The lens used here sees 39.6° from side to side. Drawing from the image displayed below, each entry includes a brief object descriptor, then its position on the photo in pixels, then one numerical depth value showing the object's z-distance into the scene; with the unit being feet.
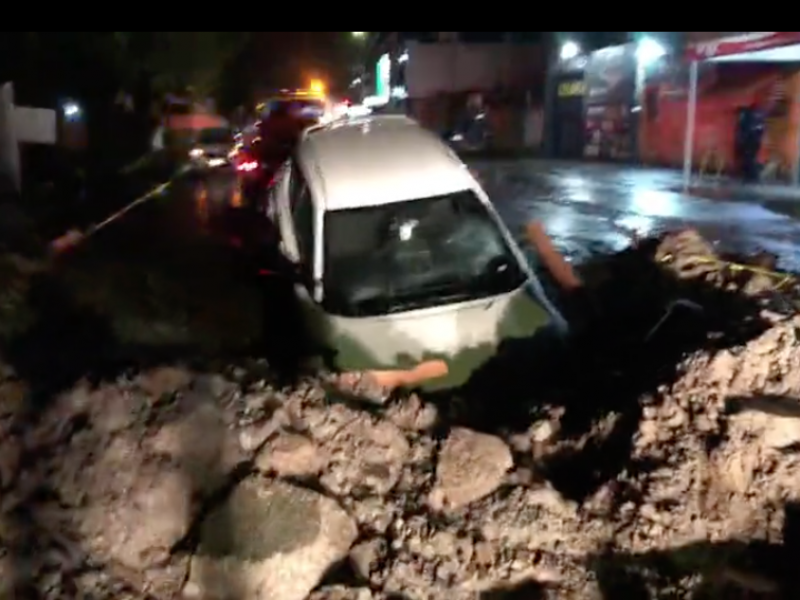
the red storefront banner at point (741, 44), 67.41
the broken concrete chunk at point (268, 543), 15.69
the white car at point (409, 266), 23.34
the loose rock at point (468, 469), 17.54
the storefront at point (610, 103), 108.78
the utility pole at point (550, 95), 126.62
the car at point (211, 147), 118.98
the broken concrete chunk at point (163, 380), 19.36
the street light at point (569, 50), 122.52
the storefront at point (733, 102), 74.67
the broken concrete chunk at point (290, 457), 17.47
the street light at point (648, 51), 101.14
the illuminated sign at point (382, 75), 204.84
